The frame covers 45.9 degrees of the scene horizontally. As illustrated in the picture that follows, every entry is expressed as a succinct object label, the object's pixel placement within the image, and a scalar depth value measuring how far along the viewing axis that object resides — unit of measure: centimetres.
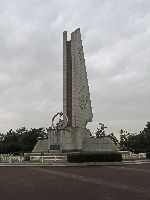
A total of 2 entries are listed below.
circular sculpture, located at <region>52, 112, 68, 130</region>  2482
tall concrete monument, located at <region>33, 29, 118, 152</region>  2448
